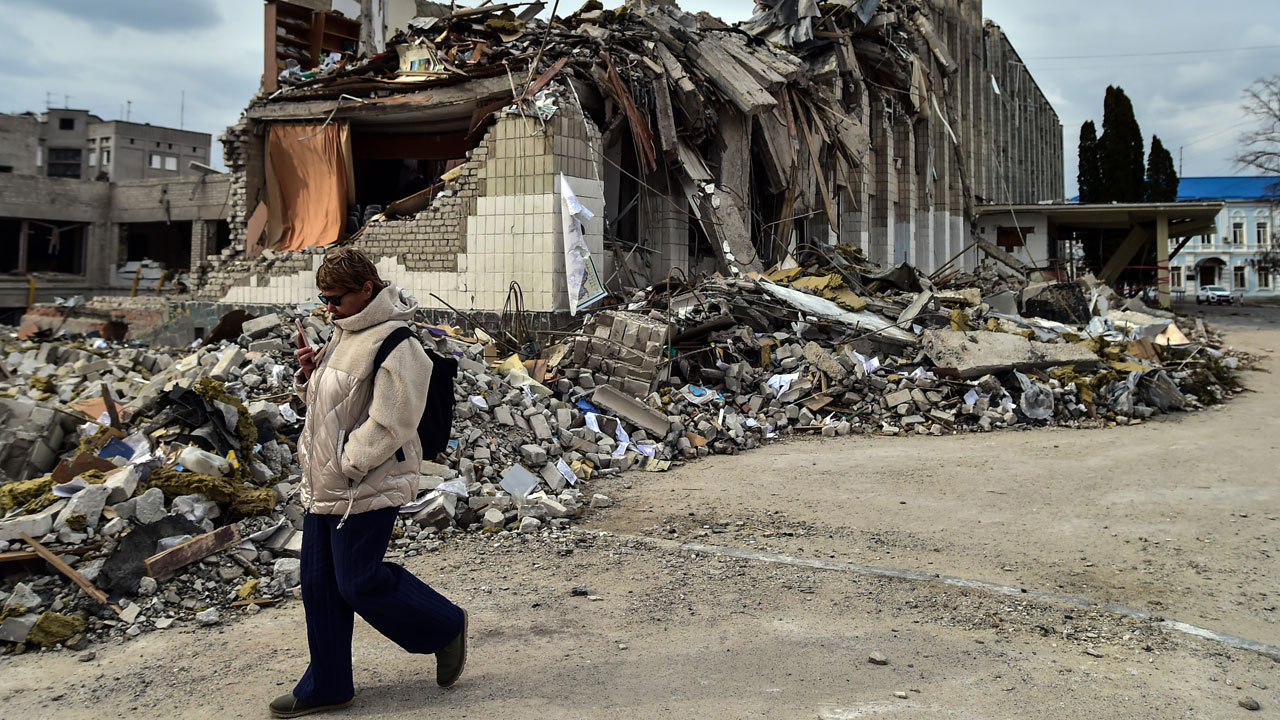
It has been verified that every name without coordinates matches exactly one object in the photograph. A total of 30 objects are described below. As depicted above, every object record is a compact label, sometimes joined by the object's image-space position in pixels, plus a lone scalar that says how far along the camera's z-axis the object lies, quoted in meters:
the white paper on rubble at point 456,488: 5.63
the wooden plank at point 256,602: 4.23
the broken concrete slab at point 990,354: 9.60
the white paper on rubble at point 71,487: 4.67
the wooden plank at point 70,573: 4.00
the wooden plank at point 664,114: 11.76
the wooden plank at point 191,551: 4.20
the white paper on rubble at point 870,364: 9.94
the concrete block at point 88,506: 4.41
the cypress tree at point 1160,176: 39.47
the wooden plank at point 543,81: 10.80
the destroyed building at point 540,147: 11.05
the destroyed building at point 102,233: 19.89
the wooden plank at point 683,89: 11.95
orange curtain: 13.60
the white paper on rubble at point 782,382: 9.55
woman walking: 2.94
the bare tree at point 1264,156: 30.09
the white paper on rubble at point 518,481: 6.04
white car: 40.42
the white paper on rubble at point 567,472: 6.59
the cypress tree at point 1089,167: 38.16
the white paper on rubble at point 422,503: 5.41
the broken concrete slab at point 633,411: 8.09
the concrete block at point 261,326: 8.35
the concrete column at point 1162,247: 23.00
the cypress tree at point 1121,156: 36.69
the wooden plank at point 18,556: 4.05
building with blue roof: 59.06
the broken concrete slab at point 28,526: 4.21
